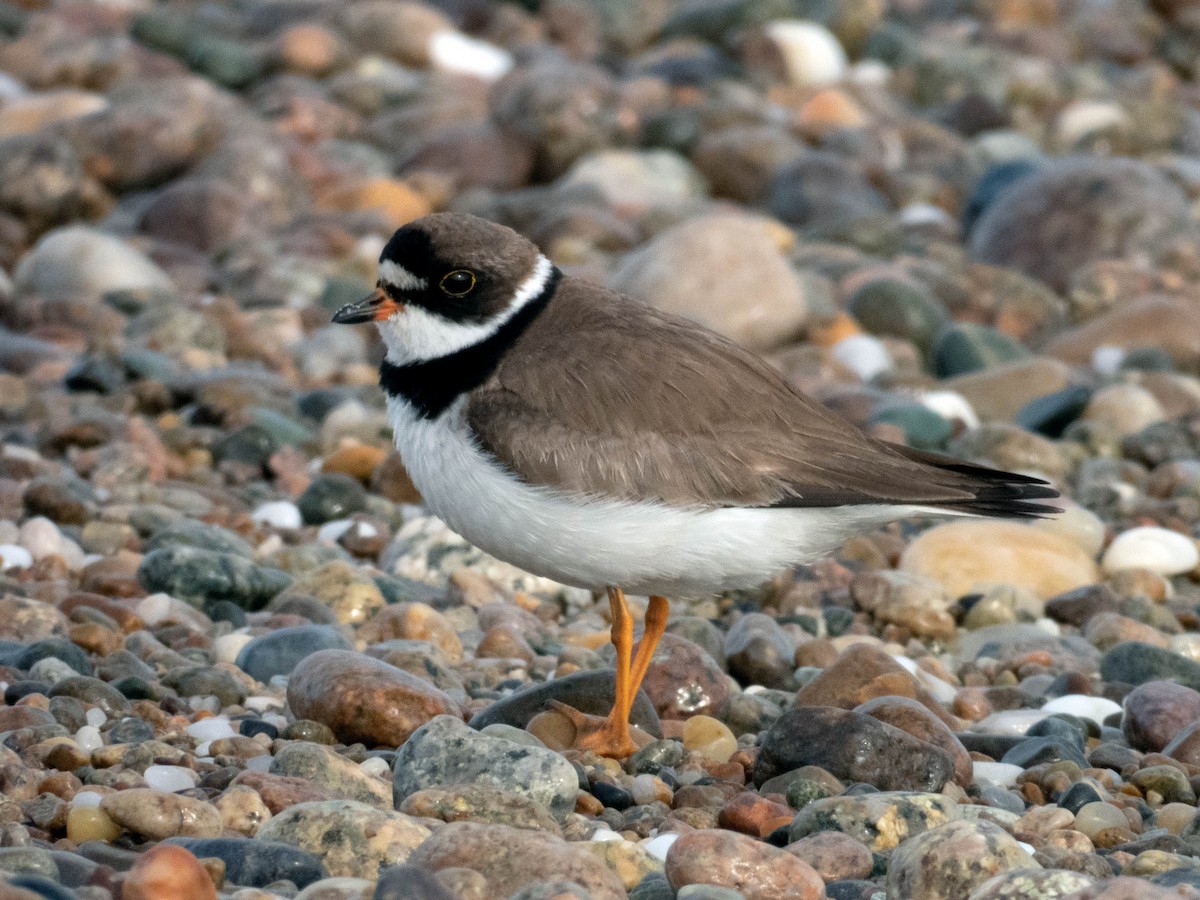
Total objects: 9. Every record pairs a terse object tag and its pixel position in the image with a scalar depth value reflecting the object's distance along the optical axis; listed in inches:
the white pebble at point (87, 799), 378.6
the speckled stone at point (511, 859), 348.2
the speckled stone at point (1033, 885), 341.7
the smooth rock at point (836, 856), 381.1
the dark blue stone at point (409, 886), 319.3
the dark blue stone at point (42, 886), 312.2
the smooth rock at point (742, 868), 361.1
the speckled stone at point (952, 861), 358.9
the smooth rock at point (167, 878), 325.4
